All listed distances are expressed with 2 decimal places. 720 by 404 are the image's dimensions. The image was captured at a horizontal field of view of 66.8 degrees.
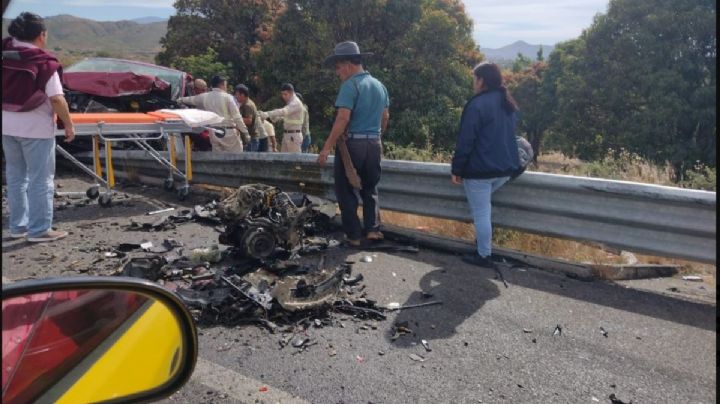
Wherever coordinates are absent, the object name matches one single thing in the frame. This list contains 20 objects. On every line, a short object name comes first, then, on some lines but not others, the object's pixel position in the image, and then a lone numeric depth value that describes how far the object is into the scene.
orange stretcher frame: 6.50
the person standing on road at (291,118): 9.52
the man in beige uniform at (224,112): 8.15
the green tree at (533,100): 39.38
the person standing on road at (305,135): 10.89
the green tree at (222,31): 24.38
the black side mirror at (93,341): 1.37
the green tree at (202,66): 20.20
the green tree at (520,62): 53.69
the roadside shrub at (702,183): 7.46
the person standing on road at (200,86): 9.95
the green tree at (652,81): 21.59
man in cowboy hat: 5.33
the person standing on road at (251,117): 9.12
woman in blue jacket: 4.85
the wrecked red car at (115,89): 9.63
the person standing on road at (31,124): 4.88
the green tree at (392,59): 18.50
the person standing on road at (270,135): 10.34
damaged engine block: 4.79
